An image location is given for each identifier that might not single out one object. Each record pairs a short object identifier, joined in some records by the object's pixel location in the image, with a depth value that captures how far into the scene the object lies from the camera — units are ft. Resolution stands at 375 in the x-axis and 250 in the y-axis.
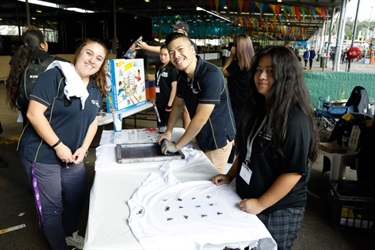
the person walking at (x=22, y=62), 7.87
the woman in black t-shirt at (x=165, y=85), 11.39
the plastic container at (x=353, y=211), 8.31
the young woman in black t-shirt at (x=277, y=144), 3.73
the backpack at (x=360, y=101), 14.75
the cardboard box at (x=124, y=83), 9.47
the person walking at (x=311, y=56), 61.35
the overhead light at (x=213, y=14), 61.22
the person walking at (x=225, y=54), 55.77
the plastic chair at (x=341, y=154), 10.44
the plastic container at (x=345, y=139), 11.14
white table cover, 3.45
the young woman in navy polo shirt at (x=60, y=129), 5.11
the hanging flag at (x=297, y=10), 39.50
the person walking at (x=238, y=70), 10.31
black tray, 5.71
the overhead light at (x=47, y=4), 41.99
